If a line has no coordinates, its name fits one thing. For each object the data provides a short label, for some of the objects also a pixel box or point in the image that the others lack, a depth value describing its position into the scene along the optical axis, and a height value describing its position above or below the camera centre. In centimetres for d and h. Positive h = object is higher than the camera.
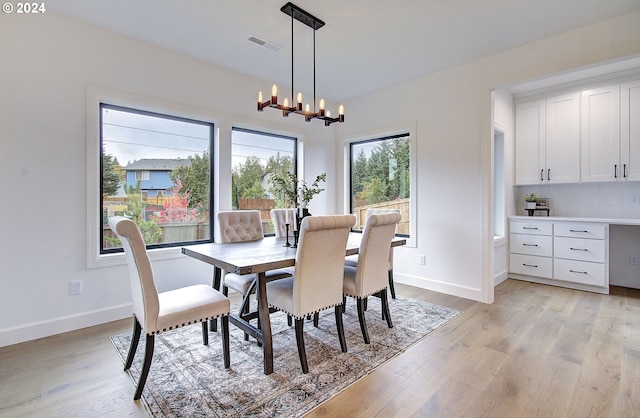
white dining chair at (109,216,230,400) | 177 -62
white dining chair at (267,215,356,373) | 202 -48
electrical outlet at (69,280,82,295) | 276 -72
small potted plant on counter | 455 +10
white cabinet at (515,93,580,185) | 421 +96
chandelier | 251 +93
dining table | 201 -37
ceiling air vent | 308 +171
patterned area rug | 174 -111
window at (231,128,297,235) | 408 +60
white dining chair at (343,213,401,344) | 245 -45
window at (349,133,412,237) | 446 +49
